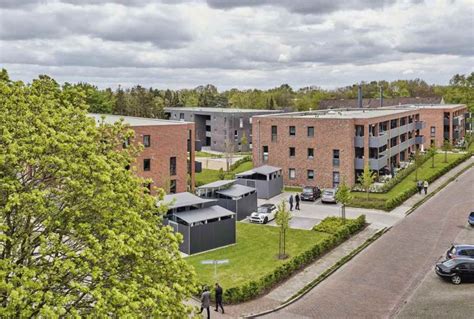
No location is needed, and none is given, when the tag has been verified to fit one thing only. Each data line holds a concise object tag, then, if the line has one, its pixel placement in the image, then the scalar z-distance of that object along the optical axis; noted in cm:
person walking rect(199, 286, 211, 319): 2184
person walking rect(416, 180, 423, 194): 5091
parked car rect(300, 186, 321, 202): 4812
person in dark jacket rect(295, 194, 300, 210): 4469
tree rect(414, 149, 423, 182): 5683
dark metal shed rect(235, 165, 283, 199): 4956
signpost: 2342
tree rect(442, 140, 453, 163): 7185
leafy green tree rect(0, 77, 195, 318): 1095
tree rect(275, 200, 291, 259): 3150
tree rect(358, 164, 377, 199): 4569
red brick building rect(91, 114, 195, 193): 4559
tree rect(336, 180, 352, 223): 3825
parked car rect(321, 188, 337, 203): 4678
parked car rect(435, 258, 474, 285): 2638
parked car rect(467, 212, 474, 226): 3769
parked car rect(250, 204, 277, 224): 3931
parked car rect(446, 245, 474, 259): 2816
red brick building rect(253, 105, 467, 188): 5331
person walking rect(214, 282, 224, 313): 2316
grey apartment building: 9019
